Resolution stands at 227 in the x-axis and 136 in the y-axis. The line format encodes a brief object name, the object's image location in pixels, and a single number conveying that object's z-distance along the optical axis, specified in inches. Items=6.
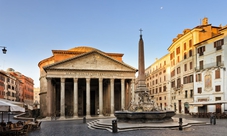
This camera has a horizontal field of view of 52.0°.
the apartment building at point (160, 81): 1744.3
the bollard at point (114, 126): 518.9
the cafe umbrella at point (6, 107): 461.8
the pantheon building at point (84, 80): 1226.6
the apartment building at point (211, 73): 1147.9
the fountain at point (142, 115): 583.8
